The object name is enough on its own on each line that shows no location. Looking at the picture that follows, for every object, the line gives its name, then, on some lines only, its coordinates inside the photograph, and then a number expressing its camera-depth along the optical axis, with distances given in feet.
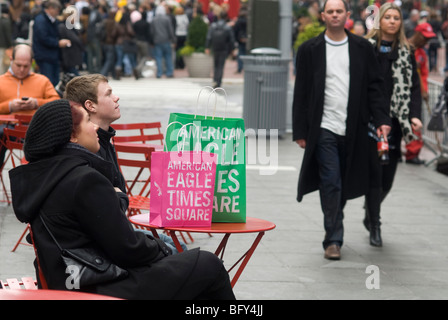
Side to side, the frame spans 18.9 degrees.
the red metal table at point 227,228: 20.14
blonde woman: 35.37
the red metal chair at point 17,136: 34.83
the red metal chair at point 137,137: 35.73
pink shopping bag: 19.91
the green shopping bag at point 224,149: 20.92
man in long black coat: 32.69
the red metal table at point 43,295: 14.58
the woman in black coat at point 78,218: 17.50
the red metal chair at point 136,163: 30.00
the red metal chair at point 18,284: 19.44
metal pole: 67.63
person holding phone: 40.01
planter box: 117.17
